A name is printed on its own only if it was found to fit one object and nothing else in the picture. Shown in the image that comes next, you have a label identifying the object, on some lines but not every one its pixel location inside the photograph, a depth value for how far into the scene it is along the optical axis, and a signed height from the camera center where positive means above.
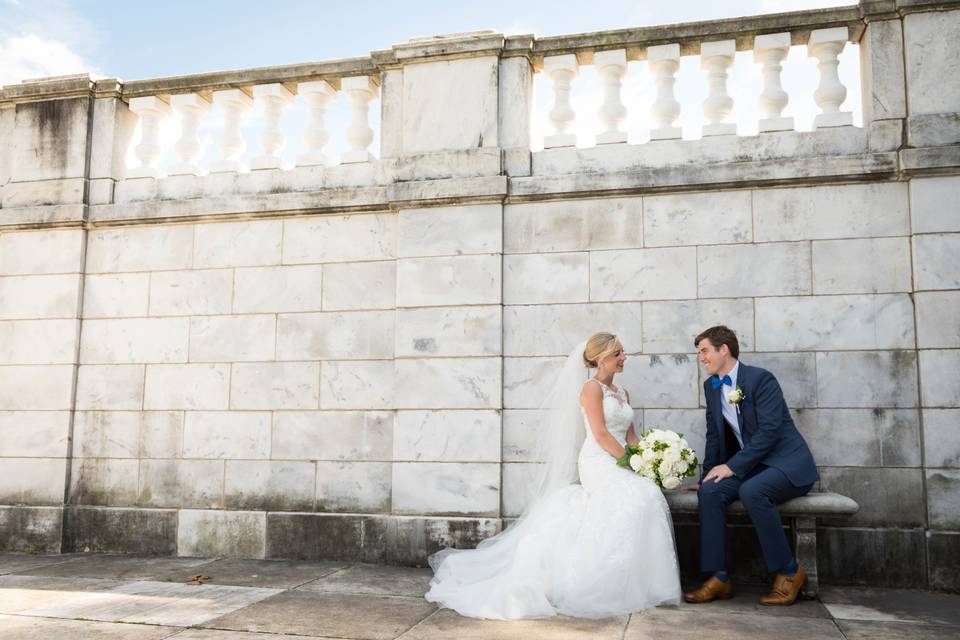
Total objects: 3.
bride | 4.75 -0.88
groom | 4.94 -0.39
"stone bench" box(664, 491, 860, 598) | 4.96 -0.72
